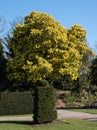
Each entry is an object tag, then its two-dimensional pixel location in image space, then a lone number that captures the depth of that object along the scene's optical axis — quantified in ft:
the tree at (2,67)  122.86
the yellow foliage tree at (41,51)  103.56
